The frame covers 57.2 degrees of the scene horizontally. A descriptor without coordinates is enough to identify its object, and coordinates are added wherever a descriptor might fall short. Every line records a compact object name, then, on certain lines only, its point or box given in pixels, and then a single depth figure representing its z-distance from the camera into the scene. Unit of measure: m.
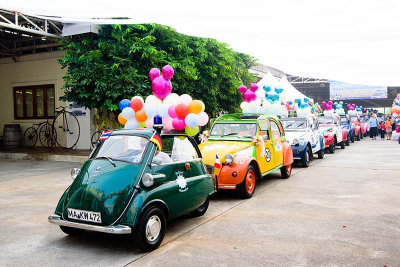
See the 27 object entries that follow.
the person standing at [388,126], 21.88
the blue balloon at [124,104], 6.84
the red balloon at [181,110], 6.05
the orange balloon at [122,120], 7.07
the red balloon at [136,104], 6.53
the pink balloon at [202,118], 6.31
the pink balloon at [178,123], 6.11
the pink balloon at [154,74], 6.60
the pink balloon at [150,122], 6.40
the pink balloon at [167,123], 6.28
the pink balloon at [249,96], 10.07
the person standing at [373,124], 25.15
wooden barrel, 16.31
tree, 11.38
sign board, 36.00
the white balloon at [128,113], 6.64
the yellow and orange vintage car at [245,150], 7.56
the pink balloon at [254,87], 10.09
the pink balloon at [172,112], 6.12
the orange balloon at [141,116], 6.48
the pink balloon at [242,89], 10.09
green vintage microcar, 4.64
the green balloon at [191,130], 6.34
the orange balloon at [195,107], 6.17
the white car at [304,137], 12.21
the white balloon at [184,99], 6.31
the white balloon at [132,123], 6.67
